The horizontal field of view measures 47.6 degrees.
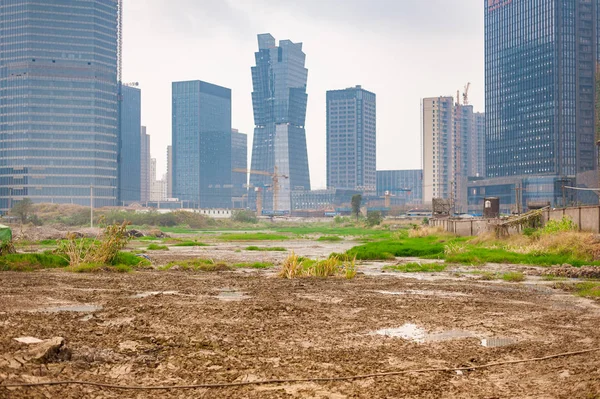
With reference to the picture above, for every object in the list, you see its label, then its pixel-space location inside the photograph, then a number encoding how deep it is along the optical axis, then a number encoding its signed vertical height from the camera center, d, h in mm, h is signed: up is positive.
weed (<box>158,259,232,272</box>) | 30727 -3248
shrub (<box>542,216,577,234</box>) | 37056 -1728
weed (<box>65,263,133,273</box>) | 27203 -2964
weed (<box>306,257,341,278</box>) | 26094 -2855
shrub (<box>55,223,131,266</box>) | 28703 -2290
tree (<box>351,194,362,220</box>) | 166375 -2241
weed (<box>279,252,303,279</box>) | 25748 -2818
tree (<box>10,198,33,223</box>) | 138975 -3008
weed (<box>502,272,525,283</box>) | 24750 -3044
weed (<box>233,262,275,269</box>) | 32497 -3385
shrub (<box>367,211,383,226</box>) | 128875 -4606
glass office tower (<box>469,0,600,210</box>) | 183375 +1881
